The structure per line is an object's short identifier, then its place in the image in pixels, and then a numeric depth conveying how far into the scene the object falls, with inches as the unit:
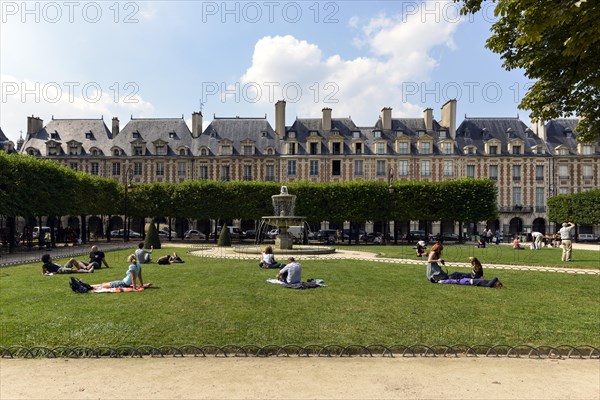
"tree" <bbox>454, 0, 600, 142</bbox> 177.5
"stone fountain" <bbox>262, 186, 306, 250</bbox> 850.1
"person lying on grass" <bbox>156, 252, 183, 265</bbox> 620.1
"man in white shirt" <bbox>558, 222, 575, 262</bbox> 697.7
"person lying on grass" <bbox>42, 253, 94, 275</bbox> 513.3
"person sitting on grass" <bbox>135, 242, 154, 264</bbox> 609.0
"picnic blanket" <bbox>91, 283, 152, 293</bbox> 389.7
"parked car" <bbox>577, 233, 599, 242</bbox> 1656.0
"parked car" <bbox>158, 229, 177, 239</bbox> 1604.1
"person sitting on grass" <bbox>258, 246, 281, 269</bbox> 557.6
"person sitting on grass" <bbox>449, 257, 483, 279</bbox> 449.2
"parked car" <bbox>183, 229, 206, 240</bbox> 1529.7
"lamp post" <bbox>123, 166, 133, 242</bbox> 1319.9
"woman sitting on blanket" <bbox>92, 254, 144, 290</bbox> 401.4
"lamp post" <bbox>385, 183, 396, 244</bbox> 1246.1
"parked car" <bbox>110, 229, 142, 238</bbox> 1614.8
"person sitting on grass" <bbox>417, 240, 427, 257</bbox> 729.6
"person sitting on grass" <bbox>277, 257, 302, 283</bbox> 422.3
